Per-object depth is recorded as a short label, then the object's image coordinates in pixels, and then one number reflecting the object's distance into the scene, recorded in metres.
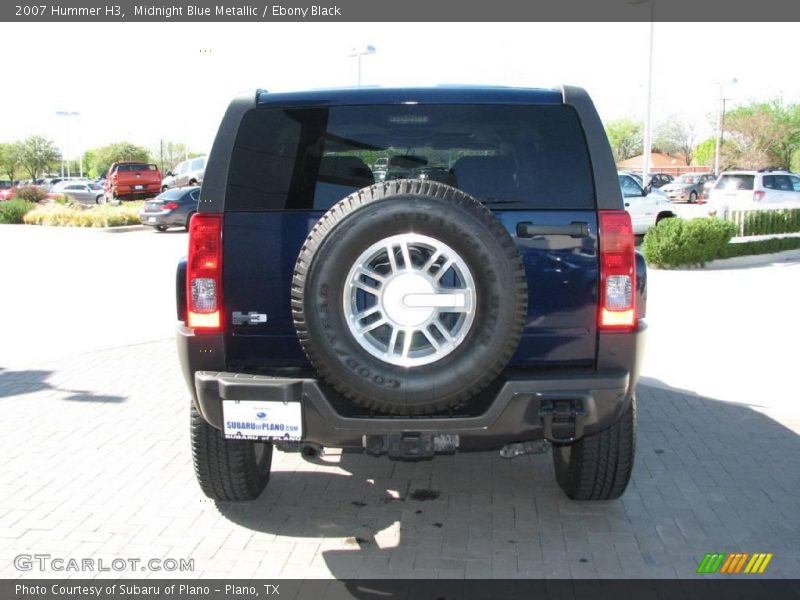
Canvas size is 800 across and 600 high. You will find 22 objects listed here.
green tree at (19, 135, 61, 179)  85.94
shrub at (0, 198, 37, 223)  28.75
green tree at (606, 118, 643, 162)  88.62
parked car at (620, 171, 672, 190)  43.62
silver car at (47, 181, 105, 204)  44.56
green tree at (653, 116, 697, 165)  88.62
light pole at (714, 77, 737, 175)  54.86
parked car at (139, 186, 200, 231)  23.77
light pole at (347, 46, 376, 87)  21.02
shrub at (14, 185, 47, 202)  33.64
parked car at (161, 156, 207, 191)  36.28
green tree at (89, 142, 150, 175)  79.38
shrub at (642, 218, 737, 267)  14.15
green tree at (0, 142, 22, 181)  85.25
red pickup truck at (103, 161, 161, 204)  38.00
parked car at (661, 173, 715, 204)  42.59
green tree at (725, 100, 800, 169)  57.59
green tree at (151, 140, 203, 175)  82.75
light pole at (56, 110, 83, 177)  73.00
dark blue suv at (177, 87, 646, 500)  3.30
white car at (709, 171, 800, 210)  22.28
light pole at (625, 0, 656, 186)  19.59
